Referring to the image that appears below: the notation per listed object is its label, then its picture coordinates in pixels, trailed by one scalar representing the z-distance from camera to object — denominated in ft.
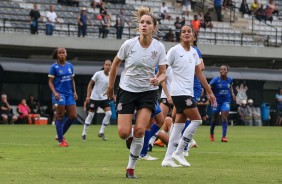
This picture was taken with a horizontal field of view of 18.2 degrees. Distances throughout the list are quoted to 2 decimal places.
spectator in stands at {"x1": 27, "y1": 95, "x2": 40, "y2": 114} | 128.98
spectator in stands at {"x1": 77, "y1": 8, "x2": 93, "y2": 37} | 141.08
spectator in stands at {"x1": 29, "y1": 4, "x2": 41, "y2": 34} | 137.29
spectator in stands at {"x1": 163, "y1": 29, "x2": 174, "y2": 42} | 149.79
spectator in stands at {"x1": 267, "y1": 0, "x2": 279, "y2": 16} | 177.58
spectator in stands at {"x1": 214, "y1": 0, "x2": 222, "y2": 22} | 170.71
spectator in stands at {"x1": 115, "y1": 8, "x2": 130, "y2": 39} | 145.34
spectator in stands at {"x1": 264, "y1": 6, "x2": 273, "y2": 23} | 176.24
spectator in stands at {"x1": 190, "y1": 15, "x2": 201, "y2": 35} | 156.25
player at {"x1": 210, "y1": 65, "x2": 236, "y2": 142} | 82.33
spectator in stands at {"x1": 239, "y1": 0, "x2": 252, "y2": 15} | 174.91
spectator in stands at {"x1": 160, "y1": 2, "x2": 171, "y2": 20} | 159.94
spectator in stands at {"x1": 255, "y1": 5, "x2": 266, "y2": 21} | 176.04
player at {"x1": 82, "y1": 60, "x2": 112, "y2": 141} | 80.69
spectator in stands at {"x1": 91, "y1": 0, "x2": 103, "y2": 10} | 154.92
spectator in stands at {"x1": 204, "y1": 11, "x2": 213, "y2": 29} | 163.73
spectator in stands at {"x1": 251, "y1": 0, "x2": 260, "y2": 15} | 176.86
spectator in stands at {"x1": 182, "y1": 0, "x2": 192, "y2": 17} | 168.25
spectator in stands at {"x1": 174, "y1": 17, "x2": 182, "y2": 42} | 150.71
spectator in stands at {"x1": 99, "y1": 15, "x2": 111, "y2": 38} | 145.48
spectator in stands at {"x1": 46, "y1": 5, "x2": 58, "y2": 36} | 139.74
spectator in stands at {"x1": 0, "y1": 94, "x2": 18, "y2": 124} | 124.90
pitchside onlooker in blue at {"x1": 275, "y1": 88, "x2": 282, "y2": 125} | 151.23
